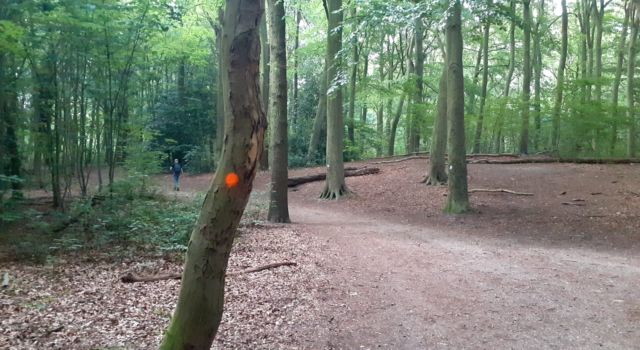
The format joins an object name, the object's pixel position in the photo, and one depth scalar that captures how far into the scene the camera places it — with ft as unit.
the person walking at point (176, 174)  69.36
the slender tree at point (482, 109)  84.16
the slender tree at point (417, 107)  80.77
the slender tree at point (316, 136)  86.48
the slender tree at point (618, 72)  72.08
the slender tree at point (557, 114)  73.15
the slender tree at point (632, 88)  69.25
